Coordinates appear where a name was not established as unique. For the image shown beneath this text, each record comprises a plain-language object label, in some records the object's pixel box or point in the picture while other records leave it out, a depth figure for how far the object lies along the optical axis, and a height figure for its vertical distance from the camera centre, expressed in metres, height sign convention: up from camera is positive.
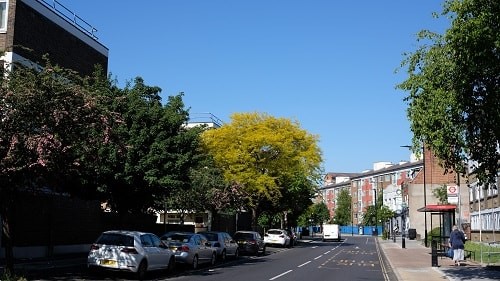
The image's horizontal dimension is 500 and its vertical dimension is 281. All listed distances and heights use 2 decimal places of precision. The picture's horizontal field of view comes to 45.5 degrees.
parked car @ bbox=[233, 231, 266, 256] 36.53 -1.44
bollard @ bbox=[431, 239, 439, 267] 26.22 -1.45
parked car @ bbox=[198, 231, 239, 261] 28.87 -1.26
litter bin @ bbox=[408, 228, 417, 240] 63.47 -1.36
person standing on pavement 24.97 -0.95
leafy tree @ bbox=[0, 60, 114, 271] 14.84 +2.28
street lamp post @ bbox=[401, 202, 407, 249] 75.84 +1.22
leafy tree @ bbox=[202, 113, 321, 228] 43.78 +5.04
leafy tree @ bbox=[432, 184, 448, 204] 57.53 +2.58
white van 68.81 -1.53
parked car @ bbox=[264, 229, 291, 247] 49.64 -1.55
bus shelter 35.27 +0.09
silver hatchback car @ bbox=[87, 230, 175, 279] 18.39 -1.13
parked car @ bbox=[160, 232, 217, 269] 23.48 -1.20
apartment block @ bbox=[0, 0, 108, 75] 26.61 +8.83
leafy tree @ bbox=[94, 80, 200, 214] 24.03 +2.69
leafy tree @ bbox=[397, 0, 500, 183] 14.12 +3.52
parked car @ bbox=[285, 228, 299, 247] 53.69 -1.75
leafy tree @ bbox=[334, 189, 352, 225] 138.88 +2.28
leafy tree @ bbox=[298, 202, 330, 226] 108.21 +0.53
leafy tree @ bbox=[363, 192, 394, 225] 80.56 +0.93
